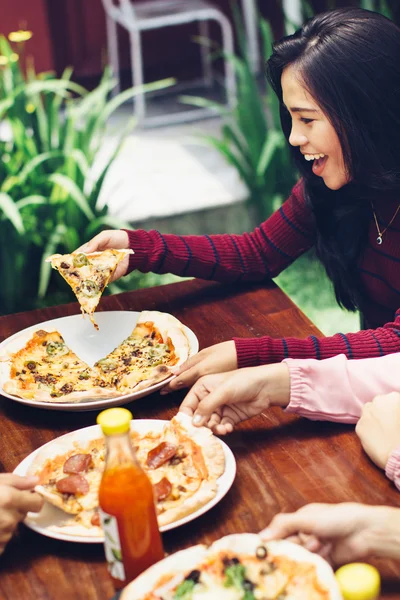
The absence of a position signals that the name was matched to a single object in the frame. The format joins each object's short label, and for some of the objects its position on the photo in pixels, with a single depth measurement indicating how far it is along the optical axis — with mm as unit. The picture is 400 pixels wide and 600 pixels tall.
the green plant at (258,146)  4254
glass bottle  1178
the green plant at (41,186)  3711
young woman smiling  1892
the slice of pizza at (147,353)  1910
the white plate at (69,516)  1378
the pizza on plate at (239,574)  1180
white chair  5848
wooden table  1351
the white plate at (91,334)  2051
